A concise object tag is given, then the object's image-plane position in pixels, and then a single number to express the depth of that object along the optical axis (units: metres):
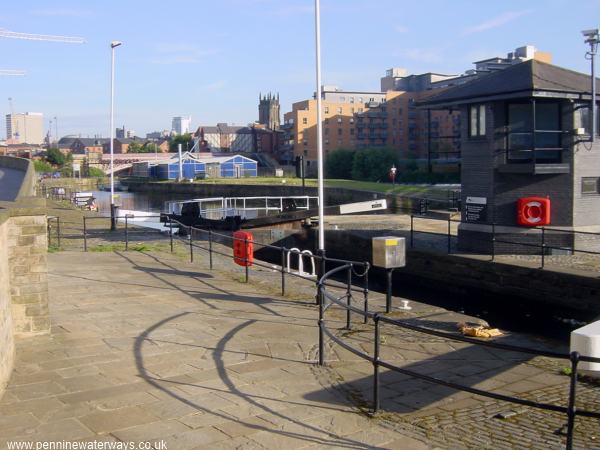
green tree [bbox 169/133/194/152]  172.46
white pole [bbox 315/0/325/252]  12.41
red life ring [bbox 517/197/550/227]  19.36
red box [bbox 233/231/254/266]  14.12
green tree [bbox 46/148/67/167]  140.88
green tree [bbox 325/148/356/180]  91.81
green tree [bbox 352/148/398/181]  83.50
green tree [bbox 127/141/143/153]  178.62
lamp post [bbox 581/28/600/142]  19.03
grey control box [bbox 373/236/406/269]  10.82
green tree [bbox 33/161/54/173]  118.16
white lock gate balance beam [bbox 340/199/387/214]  23.11
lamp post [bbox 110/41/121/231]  27.57
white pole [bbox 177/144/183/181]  102.99
